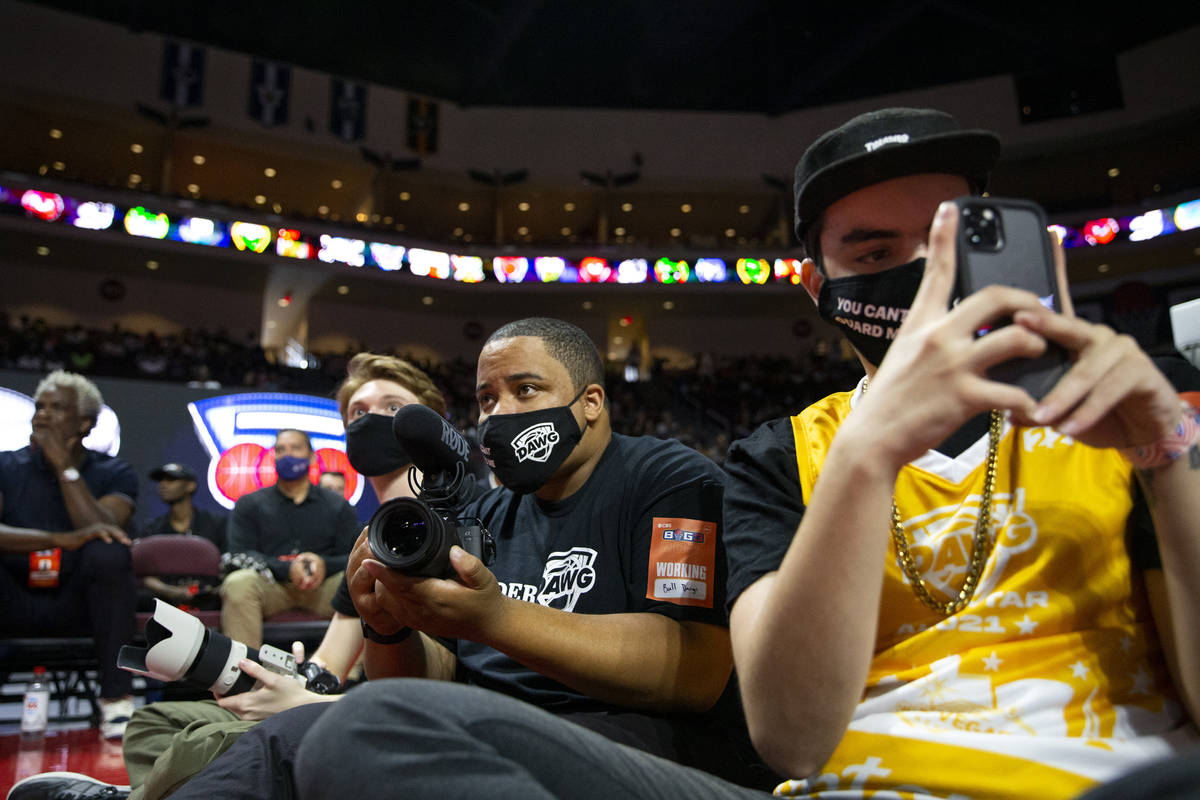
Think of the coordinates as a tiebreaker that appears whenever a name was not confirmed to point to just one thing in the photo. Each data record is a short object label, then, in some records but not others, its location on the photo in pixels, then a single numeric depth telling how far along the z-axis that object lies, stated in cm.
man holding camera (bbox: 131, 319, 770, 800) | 130
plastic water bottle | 364
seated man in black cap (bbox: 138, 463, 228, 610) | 613
